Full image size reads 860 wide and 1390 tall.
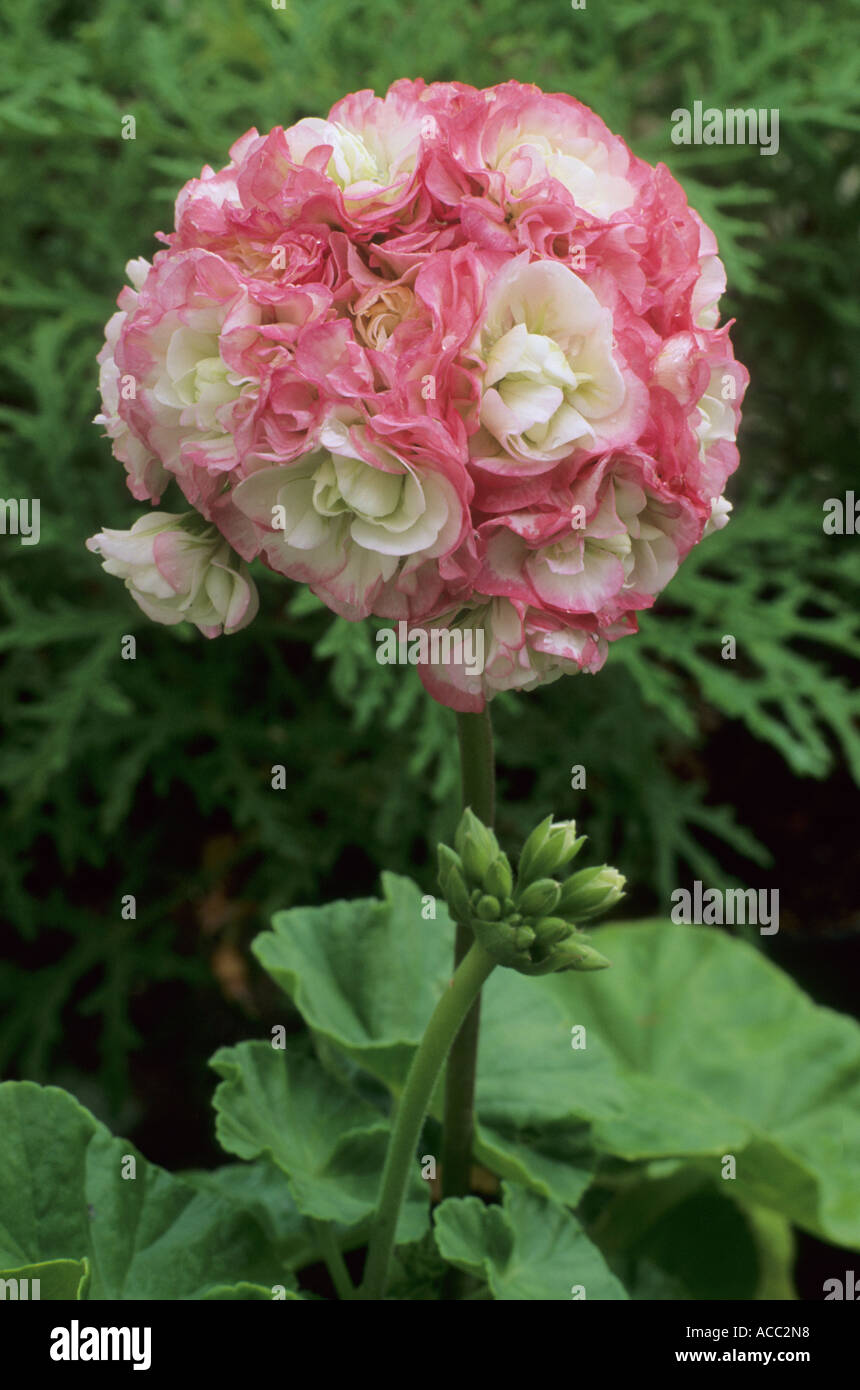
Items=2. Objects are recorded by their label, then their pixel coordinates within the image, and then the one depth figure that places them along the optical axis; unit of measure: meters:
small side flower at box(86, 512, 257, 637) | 0.60
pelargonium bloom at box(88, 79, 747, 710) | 0.58
